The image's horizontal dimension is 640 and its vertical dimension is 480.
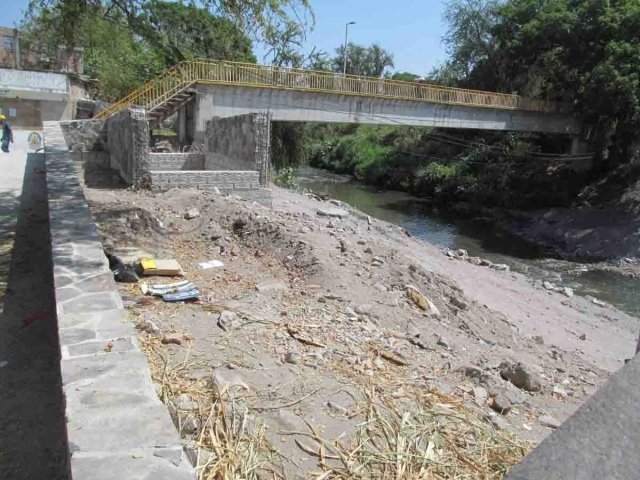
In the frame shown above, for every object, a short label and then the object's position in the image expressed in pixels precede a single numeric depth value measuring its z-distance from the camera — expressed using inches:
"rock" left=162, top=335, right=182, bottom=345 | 165.6
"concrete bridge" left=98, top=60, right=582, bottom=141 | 732.7
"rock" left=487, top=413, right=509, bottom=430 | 153.4
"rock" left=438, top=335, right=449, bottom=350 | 222.9
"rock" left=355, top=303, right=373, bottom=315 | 235.2
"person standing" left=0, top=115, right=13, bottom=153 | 652.1
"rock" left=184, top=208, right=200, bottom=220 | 351.3
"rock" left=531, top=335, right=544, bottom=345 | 312.4
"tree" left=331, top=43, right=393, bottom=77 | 2524.6
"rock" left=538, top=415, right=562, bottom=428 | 163.6
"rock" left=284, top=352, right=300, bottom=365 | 166.6
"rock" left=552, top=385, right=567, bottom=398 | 200.5
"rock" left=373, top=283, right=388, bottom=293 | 278.8
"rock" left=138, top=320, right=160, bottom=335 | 171.8
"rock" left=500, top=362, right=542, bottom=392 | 197.0
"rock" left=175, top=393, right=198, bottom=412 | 126.9
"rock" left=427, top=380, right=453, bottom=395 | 167.9
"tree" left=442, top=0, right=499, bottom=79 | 1359.5
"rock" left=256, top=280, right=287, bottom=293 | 243.0
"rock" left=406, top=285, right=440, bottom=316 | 277.7
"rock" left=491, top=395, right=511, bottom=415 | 166.4
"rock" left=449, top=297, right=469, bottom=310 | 311.9
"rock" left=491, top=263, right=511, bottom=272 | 579.5
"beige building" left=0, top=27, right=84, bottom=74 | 1247.8
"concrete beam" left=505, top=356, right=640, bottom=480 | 40.7
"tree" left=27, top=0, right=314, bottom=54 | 369.4
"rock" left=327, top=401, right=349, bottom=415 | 140.3
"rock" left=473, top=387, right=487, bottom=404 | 169.2
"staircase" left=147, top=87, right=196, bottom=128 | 724.7
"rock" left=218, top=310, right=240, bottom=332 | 186.1
